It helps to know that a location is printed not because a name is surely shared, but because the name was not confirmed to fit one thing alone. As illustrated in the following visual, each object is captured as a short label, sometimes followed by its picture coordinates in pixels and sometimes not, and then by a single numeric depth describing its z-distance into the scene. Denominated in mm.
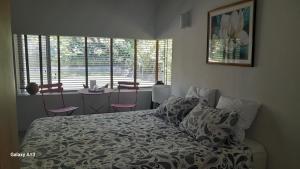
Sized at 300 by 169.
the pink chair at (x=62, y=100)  4211
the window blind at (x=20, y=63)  4352
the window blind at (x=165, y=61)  4811
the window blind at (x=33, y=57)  4461
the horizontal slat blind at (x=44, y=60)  4520
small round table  4343
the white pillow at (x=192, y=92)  3440
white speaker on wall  3791
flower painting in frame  2607
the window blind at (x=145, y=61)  5238
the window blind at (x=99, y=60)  4868
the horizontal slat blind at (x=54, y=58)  4586
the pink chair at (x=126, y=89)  4535
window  4484
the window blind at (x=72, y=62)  4680
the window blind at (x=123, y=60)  5074
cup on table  4623
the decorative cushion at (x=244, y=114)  2459
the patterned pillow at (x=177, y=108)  3021
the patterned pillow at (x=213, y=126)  2350
